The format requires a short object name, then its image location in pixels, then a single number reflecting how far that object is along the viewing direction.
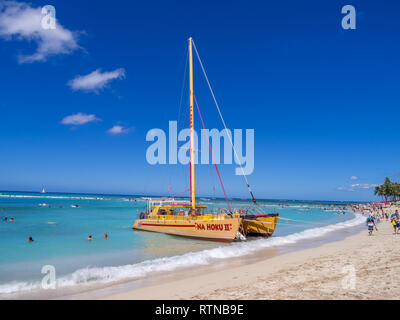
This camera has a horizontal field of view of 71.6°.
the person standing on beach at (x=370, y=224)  25.78
